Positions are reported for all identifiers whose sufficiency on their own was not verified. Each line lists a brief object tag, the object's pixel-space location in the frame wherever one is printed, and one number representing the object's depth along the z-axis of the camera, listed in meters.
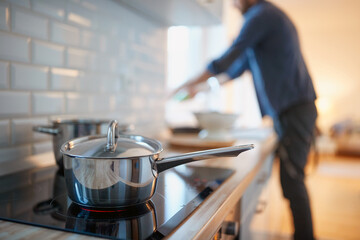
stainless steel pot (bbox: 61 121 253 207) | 0.53
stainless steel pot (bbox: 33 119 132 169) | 0.84
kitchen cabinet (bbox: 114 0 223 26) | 1.34
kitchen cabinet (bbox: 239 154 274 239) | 0.91
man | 1.50
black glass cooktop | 0.47
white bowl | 1.45
